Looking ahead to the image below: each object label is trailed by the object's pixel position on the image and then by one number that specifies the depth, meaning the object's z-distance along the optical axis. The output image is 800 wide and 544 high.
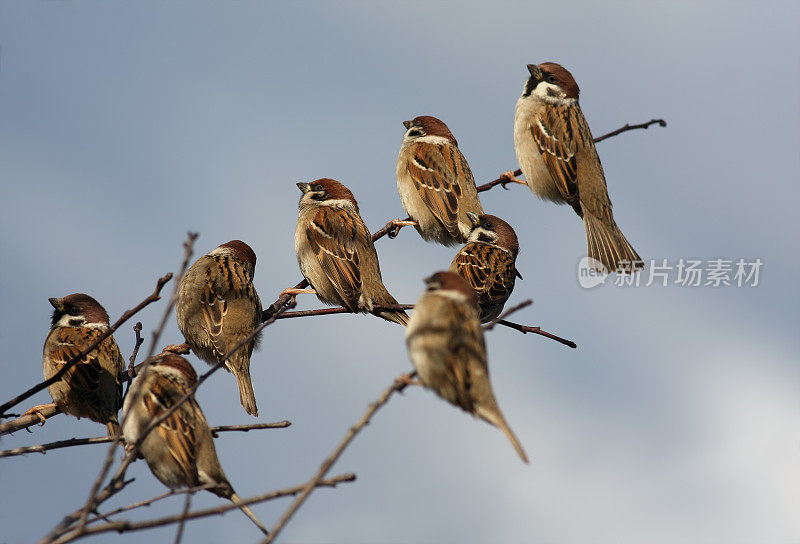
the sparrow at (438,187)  13.12
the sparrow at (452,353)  6.80
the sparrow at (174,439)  9.15
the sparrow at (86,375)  11.07
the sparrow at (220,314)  11.59
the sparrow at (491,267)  11.55
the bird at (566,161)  12.83
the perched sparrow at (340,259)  11.67
